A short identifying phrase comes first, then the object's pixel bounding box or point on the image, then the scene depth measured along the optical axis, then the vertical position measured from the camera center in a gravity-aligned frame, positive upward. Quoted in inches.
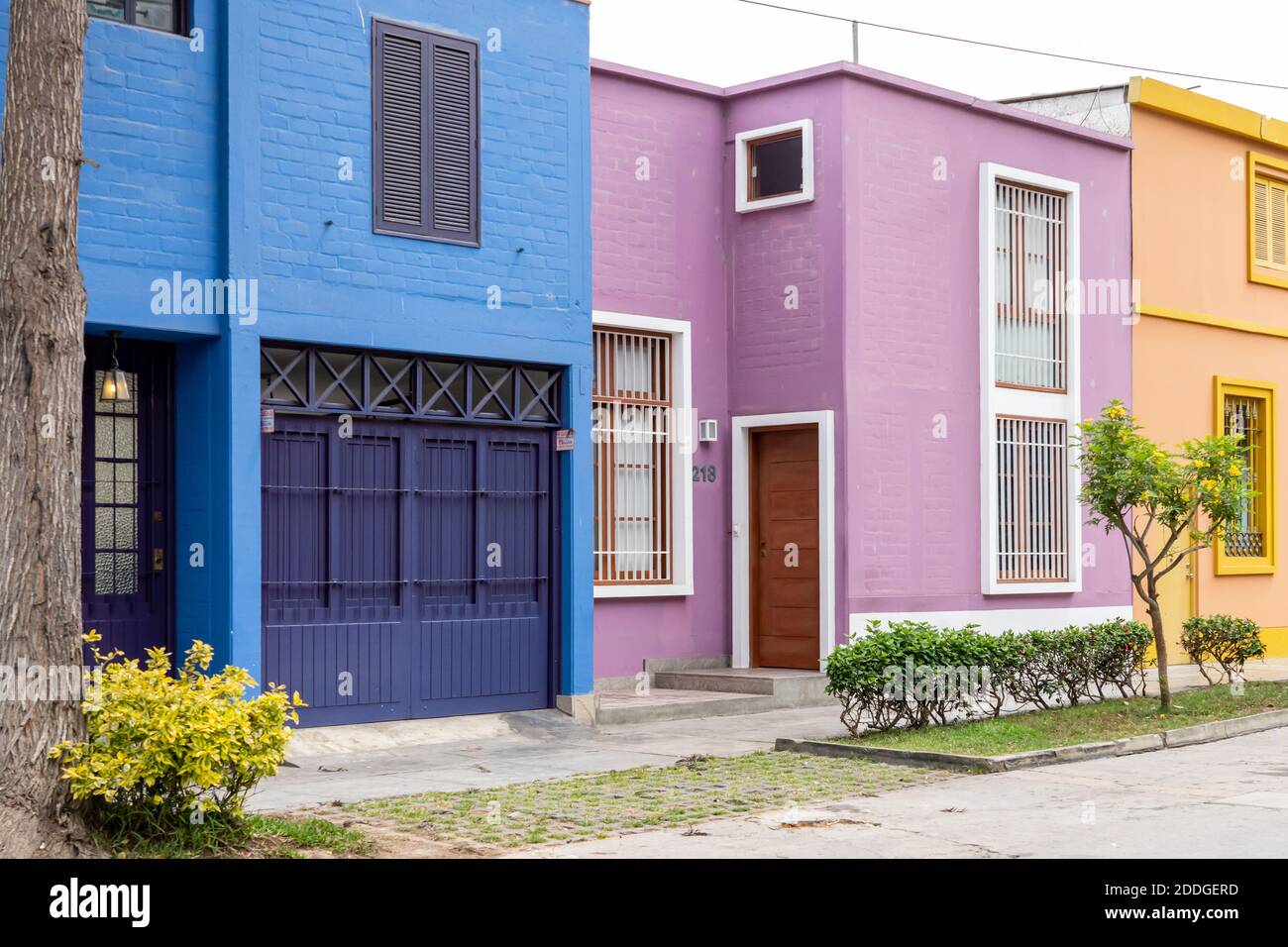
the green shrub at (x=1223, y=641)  666.2 -52.6
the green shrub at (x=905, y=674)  490.3 -48.6
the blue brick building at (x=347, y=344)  453.1 +54.8
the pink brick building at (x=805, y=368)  640.4 +63.7
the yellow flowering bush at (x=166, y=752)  303.1 -44.4
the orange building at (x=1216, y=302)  797.9 +113.2
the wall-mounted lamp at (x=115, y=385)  451.2 +39.4
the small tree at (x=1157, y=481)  538.0 +12.6
